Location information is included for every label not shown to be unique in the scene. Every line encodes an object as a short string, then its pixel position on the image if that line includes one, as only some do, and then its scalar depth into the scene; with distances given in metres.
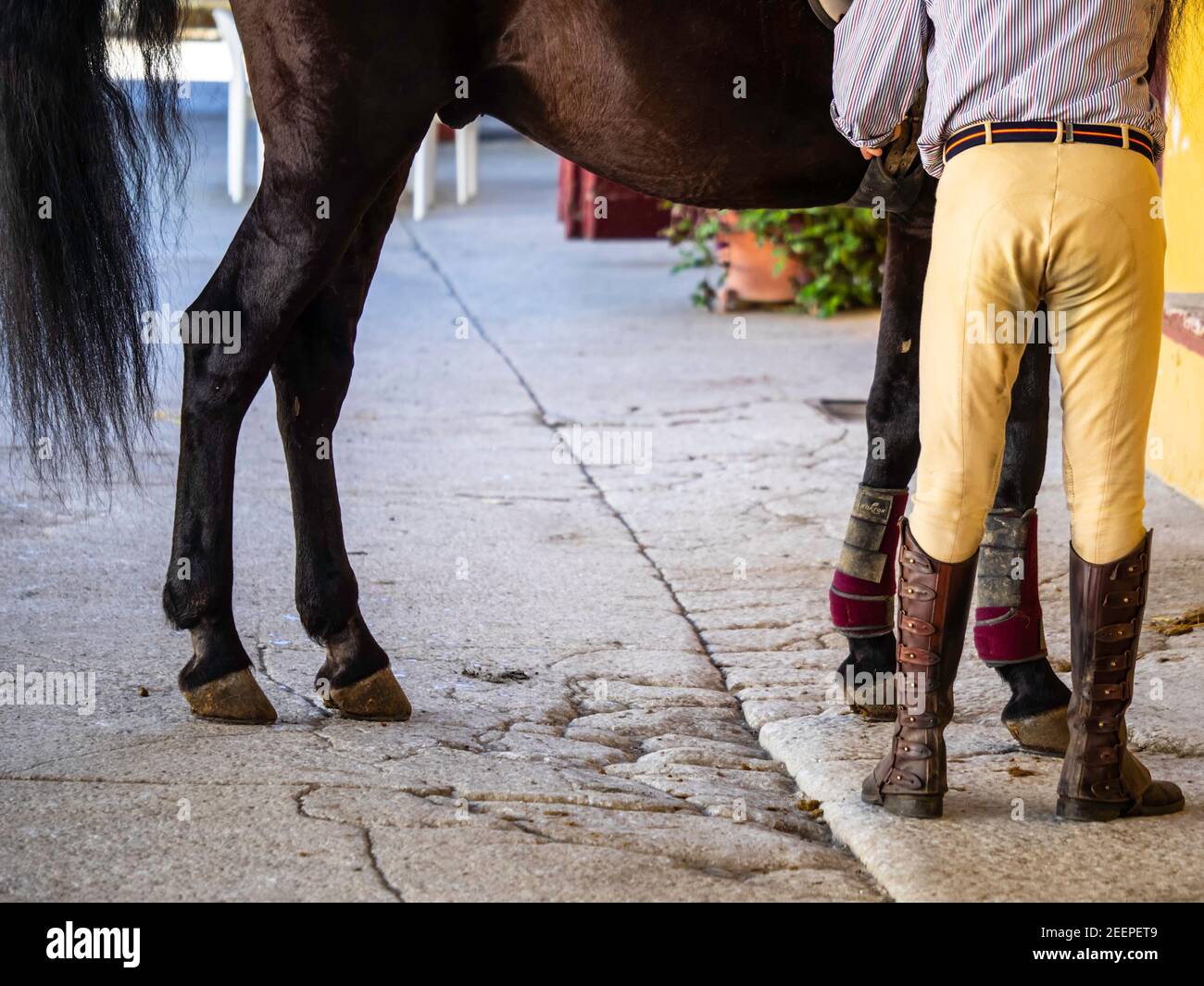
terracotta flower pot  8.45
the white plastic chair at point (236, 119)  10.91
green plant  7.99
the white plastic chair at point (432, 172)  11.88
